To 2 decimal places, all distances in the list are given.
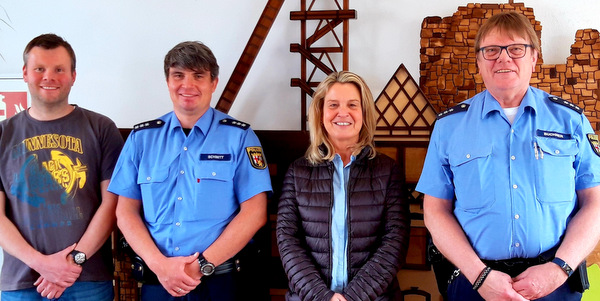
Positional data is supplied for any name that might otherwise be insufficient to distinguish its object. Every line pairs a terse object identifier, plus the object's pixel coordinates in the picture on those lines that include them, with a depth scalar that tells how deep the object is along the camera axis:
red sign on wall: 2.72
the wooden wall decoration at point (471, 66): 2.09
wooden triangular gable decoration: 2.13
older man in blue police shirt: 1.46
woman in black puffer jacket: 1.66
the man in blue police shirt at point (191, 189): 1.77
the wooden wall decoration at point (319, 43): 2.24
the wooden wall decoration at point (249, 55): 2.28
